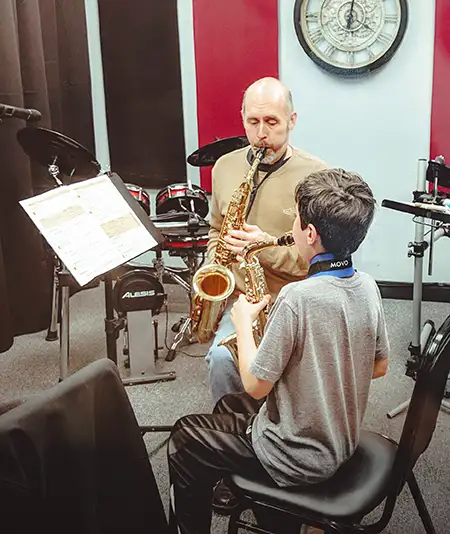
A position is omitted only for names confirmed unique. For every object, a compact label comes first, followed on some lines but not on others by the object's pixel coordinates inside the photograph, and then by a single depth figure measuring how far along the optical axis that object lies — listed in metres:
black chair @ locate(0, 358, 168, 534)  1.03
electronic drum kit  3.04
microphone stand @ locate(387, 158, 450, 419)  3.13
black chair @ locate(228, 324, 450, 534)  1.46
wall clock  3.91
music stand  2.45
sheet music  2.27
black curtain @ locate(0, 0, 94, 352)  3.62
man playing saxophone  2.37
